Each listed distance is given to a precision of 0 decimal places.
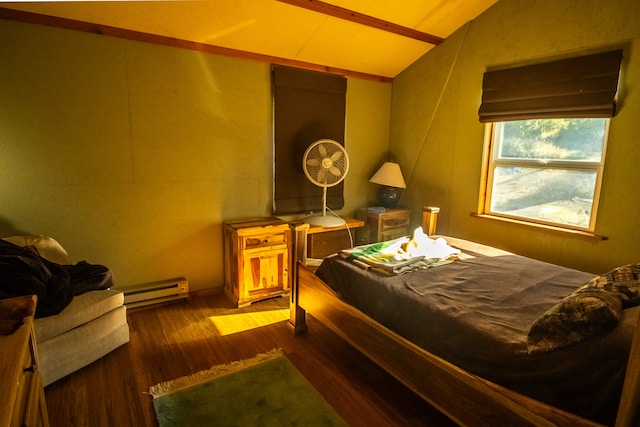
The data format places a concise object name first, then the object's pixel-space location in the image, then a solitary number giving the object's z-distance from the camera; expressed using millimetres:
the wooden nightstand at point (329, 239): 3381
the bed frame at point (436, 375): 1120
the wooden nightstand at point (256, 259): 2959
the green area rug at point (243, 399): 1751
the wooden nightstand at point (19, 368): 816
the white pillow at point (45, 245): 2248
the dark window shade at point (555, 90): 2420
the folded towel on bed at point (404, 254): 2127
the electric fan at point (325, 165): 3162
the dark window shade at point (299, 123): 3330
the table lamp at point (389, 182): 3775
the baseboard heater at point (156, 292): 2822
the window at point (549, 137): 2498
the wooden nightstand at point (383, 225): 3727
